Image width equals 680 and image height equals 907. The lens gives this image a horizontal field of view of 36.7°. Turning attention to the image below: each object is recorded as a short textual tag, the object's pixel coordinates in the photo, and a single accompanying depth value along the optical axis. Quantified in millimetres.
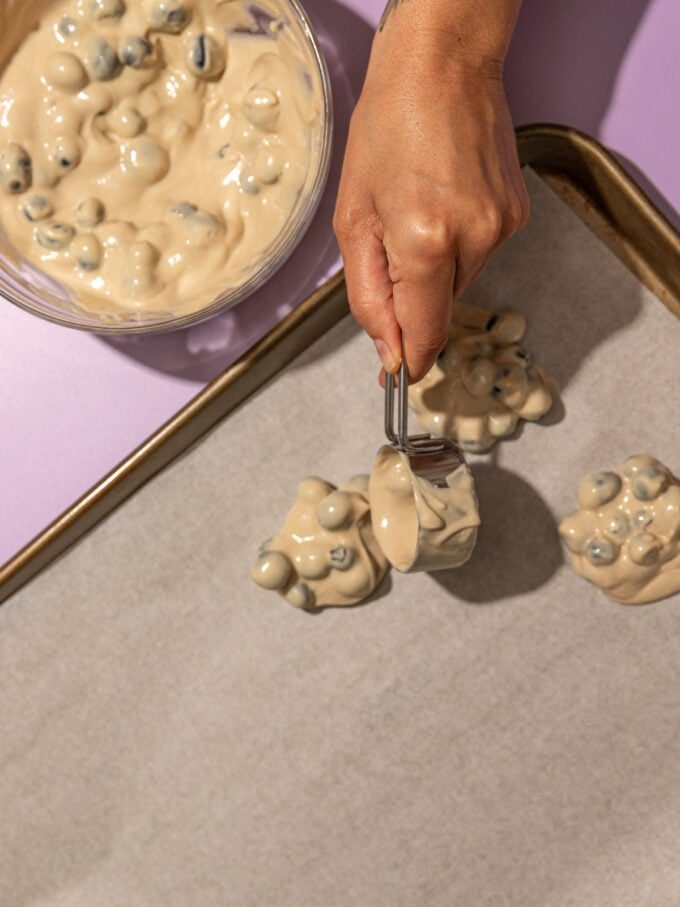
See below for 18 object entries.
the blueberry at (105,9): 704
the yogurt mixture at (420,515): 671
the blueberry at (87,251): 718
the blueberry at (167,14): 702
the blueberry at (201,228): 712
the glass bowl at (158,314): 701
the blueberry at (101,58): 700
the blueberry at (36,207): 715
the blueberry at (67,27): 712
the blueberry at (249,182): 718
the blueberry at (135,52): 701
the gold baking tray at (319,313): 719
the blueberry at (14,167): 707
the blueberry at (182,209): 717
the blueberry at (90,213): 714
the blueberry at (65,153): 706
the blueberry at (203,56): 706
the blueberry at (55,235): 719
